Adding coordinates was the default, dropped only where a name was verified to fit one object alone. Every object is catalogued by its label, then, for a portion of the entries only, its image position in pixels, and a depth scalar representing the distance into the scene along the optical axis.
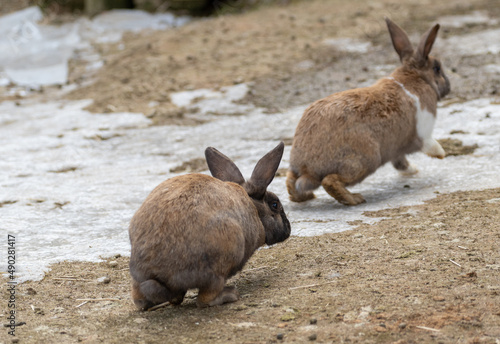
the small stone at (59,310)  7.97
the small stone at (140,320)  7.46
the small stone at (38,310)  7.89
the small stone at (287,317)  7.03
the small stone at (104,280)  8.92
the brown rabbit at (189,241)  7.36
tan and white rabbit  11.44
